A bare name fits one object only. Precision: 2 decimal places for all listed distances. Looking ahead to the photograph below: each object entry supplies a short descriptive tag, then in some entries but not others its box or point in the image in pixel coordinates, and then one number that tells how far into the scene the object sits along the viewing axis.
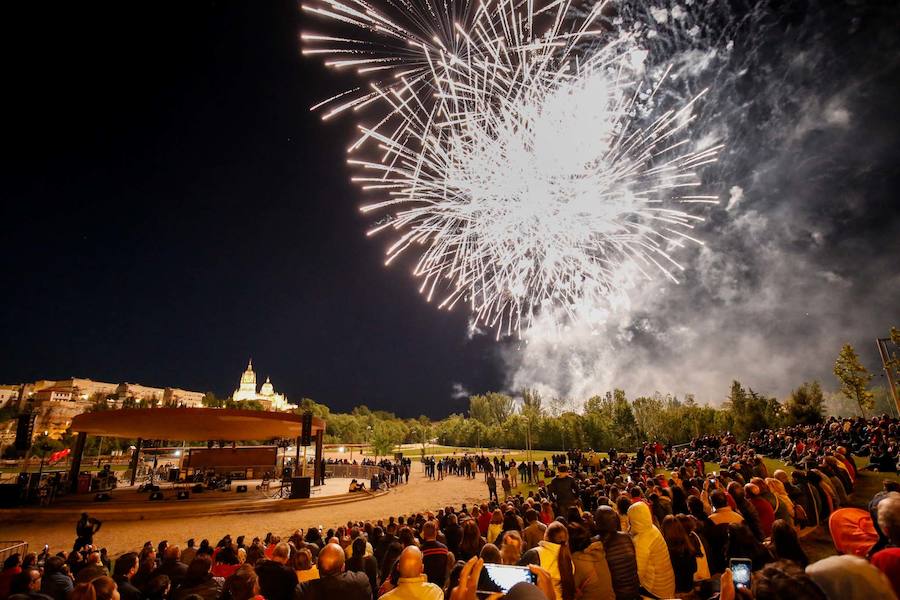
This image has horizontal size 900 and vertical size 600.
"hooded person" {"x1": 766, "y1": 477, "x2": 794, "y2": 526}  6.78
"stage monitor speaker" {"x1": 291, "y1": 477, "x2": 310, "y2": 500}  22.27
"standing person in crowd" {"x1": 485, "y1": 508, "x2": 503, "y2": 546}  7.39
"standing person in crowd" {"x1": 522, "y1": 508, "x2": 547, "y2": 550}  6.40
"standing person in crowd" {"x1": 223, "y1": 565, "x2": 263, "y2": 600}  3.68
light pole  30.67
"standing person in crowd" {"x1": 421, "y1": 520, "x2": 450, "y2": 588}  5.39
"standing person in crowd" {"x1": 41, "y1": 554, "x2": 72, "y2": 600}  5.48
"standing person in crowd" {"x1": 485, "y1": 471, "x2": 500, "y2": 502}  20.30
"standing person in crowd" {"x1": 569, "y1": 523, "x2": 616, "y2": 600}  4.50
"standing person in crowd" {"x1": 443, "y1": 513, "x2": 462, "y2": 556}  7.08
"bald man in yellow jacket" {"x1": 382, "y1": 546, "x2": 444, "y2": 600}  3.52
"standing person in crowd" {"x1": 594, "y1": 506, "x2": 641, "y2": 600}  4.62
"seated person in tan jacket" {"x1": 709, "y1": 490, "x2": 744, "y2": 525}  5.75
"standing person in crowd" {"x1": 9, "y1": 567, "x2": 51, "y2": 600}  4.77
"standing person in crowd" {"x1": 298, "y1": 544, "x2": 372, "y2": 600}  3.92
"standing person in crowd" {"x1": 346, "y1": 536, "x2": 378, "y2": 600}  6.09
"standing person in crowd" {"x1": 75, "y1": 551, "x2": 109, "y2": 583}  5.49
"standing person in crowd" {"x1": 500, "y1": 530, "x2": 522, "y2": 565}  5.09
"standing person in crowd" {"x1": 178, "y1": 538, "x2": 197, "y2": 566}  7.76
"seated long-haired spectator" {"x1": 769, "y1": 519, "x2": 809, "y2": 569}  3.95
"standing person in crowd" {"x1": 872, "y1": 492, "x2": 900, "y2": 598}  2.65
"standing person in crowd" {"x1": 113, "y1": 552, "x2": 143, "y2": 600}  5.03
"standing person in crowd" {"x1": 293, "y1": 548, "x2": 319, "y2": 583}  5.48
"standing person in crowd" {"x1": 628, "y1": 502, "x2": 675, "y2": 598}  4.75
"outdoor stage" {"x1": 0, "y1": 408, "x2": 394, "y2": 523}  20.14
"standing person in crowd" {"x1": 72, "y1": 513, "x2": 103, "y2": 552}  11.12
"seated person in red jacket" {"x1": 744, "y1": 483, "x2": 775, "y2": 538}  6.39
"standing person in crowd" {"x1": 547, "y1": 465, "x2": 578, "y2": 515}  10.85
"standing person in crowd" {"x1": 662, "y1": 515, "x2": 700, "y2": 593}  5.04
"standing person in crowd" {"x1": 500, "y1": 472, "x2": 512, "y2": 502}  23.69
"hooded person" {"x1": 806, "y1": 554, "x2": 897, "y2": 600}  2.21
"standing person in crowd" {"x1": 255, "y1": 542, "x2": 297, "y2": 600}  4.49
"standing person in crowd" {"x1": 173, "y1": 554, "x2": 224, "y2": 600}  4.75
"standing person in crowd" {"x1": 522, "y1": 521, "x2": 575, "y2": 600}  4.38
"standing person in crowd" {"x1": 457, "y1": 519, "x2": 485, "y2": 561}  6.72
